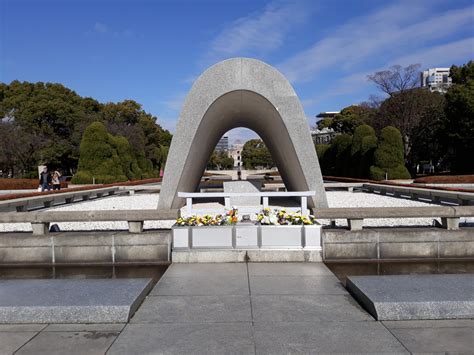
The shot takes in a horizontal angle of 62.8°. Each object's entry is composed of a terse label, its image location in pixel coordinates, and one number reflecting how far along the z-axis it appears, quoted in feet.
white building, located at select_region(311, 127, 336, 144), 318.24
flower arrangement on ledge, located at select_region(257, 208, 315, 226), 21.01
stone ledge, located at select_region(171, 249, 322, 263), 20.26
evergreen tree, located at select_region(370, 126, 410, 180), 85.15
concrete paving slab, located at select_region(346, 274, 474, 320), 12.39
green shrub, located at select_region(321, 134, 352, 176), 109.47
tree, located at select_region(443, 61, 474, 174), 98.27
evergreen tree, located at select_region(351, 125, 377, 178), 94.23
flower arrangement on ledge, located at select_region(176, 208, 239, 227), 21.17
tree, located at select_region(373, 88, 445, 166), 117.50
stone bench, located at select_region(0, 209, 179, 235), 21.24
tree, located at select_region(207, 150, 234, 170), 296.92
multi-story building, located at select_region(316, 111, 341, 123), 465.31
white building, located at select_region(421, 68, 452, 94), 496.47
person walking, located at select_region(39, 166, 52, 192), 62.18
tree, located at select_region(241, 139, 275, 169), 273.13
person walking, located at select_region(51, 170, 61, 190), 64.69
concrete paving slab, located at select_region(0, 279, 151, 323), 12.45
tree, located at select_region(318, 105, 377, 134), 160.45
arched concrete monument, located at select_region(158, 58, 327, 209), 28.19
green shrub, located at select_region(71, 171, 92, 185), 86.53
